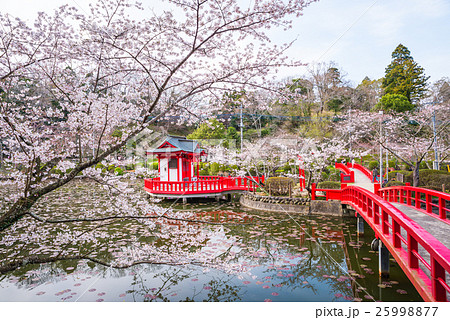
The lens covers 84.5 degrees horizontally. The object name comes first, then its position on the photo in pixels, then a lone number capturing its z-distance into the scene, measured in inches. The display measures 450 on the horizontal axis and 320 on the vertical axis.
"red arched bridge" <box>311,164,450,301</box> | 97.1
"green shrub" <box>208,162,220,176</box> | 704.4
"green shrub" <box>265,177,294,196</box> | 460.8
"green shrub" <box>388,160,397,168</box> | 720.7
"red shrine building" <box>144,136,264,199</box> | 486.3
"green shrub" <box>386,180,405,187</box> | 435.7
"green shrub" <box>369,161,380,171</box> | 733.0
